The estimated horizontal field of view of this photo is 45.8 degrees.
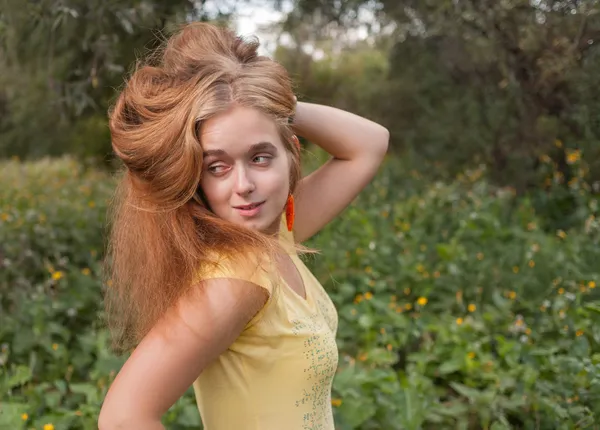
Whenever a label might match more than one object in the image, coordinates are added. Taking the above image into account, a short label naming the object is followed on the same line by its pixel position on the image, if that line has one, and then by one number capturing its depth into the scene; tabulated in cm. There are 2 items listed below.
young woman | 111
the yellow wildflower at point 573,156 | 449
